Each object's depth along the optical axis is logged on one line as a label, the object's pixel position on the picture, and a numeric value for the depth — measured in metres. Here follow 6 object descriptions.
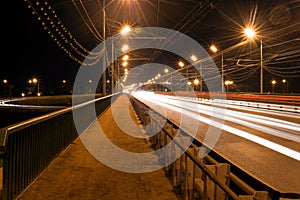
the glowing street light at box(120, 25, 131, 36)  27.53
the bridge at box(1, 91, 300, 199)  4.78
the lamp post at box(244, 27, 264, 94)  27.70
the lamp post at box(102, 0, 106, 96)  25.88
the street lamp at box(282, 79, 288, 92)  70.10
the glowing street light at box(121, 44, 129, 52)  44.16
